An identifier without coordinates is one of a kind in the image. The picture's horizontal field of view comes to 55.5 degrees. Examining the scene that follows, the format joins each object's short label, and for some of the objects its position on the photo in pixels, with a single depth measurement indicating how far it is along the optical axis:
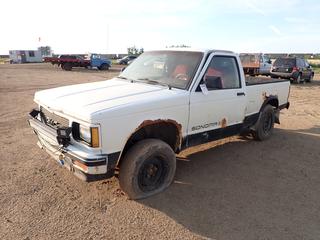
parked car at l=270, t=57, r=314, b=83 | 19.98
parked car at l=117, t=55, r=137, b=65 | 47.19
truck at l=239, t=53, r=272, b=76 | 22.17
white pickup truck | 3.52
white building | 55.91
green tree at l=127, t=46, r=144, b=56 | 83.41
